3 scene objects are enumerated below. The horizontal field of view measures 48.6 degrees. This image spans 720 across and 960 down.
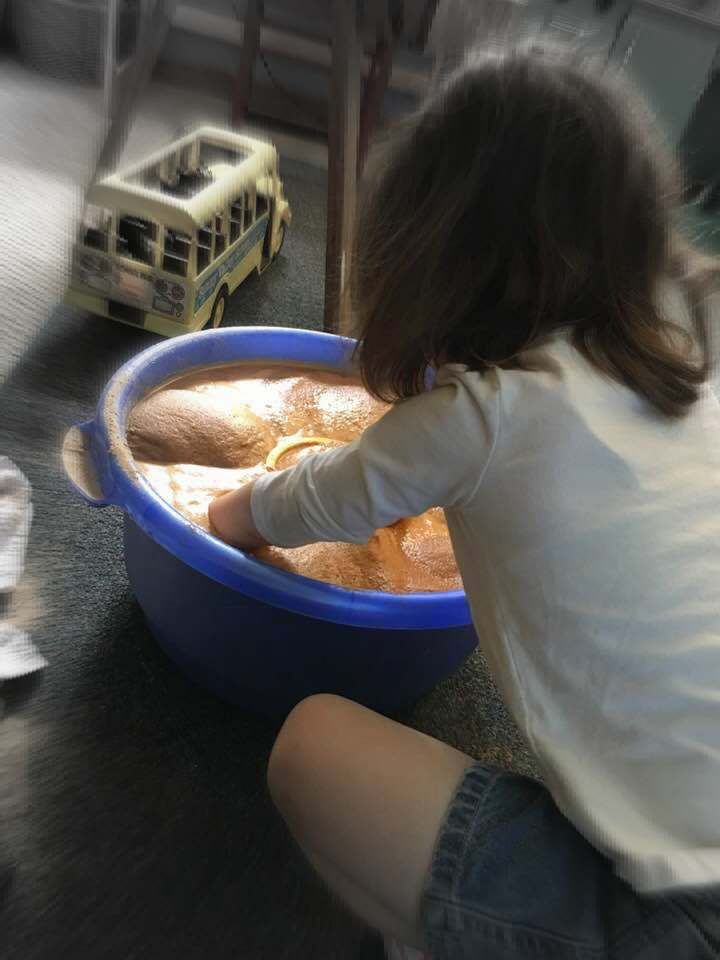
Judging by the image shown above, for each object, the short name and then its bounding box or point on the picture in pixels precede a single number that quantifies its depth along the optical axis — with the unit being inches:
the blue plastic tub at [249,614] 23.6
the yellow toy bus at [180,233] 33.8
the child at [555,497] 16.9
